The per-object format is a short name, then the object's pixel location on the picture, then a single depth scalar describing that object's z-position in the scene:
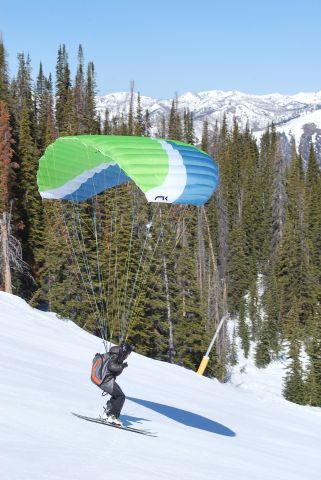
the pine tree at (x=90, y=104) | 61.64
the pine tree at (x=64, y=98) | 58.53
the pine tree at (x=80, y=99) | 59.16
